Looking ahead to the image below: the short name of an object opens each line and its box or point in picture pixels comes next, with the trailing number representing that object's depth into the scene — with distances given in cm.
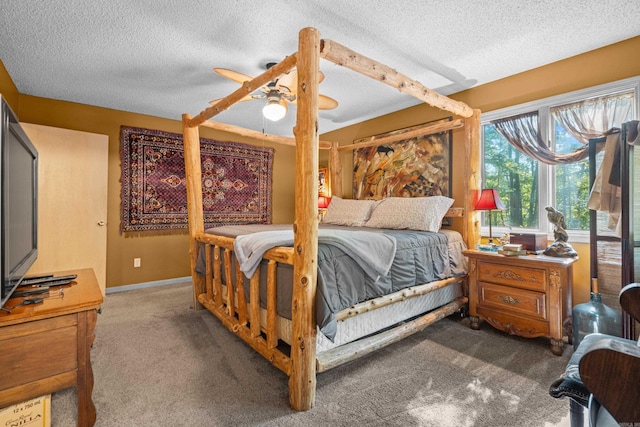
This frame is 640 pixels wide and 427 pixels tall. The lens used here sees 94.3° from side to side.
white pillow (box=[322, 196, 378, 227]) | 354
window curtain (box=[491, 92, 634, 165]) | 240
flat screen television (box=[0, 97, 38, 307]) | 113
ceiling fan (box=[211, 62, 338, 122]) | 235
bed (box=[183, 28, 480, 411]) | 163
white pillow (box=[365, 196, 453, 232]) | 289
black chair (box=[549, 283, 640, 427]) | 69
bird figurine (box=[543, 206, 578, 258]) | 234
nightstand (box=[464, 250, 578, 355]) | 219
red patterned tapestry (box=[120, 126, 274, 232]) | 391
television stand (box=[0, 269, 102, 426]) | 115
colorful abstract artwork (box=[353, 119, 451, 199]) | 347
